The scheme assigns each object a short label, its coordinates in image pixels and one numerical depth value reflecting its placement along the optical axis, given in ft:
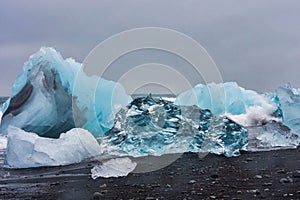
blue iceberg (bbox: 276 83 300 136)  30.63
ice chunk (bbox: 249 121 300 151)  26.89
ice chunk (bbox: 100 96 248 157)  25.35
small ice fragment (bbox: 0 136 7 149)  33.14
